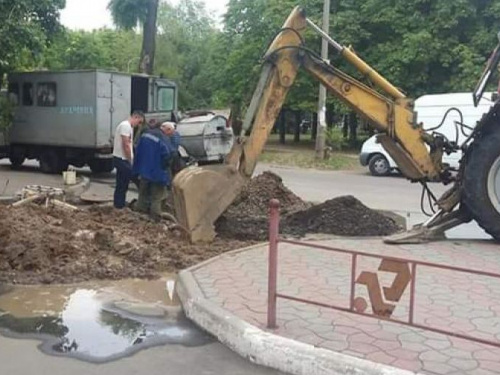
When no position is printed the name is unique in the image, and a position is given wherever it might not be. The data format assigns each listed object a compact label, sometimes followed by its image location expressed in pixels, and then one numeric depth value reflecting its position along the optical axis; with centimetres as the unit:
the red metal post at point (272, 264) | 507
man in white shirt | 1073
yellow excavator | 891
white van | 1944
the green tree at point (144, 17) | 2719
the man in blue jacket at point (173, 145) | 1032
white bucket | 1559
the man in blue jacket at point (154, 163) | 976
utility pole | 2266
